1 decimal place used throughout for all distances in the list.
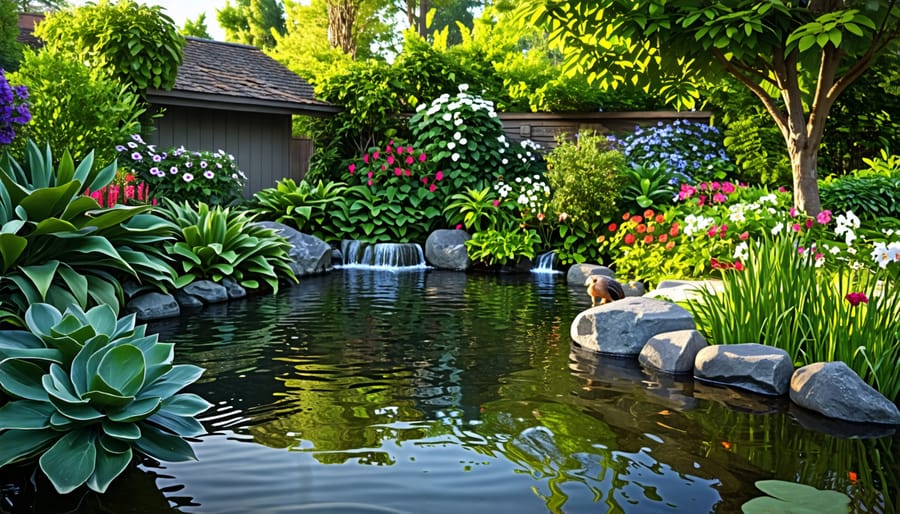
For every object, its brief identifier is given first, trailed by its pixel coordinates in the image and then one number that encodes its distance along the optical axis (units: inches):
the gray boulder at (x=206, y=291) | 332.5
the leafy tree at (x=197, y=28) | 1133.1
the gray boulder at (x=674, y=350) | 225.6
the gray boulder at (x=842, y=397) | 180.2
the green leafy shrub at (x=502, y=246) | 463.5
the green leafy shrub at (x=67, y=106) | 381.4
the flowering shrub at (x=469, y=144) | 534.3
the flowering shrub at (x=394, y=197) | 514.6
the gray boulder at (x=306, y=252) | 441.1
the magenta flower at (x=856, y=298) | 184.7
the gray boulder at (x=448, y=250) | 481.4
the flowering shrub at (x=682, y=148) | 514.9
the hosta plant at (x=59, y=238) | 229.1
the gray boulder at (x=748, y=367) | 202.7
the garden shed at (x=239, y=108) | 539.2
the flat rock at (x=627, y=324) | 246.2
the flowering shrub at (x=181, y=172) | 463.5
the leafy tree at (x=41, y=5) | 1449.2
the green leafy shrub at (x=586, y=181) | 462.0
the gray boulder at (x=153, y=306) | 295.7
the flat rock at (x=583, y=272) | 413.1
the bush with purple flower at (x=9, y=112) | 248.5
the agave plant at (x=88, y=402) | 130.1
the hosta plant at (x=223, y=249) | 344.8
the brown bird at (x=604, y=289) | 296.4
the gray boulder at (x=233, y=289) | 349.1
